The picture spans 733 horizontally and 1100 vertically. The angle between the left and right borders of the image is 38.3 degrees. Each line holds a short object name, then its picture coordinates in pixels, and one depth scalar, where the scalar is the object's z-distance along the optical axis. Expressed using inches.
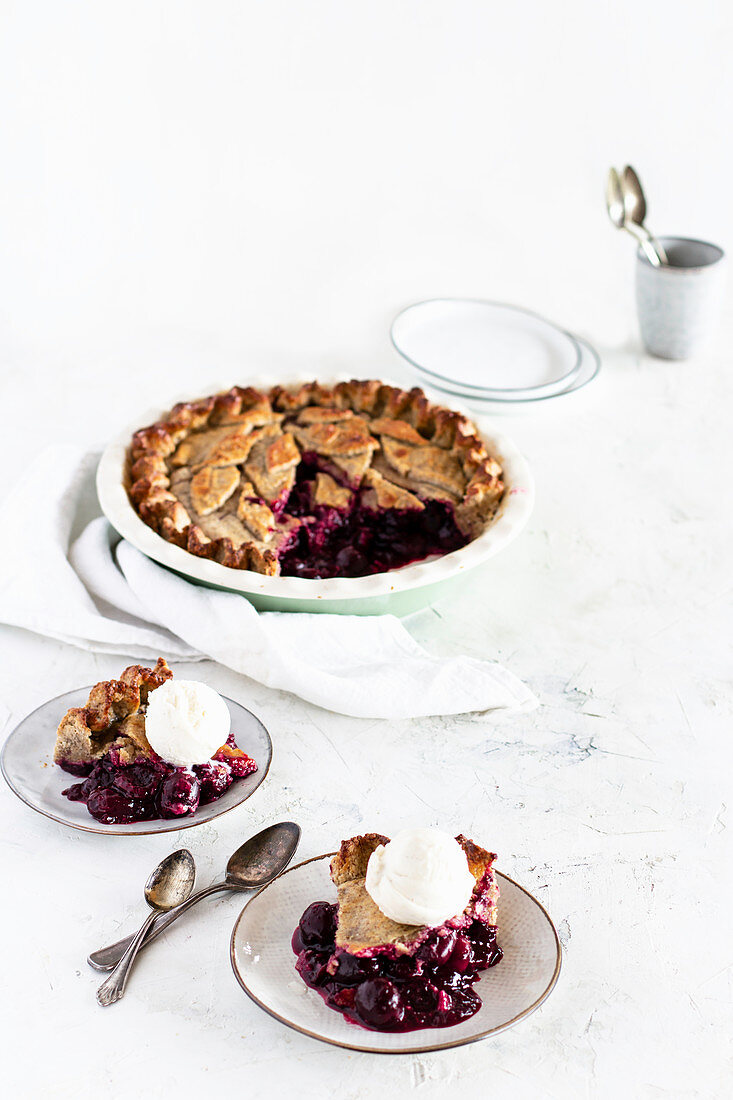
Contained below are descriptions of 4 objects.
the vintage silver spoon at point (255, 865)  73.4
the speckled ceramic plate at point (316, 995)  63.7
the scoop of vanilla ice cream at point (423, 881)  67.0
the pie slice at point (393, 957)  64.9
